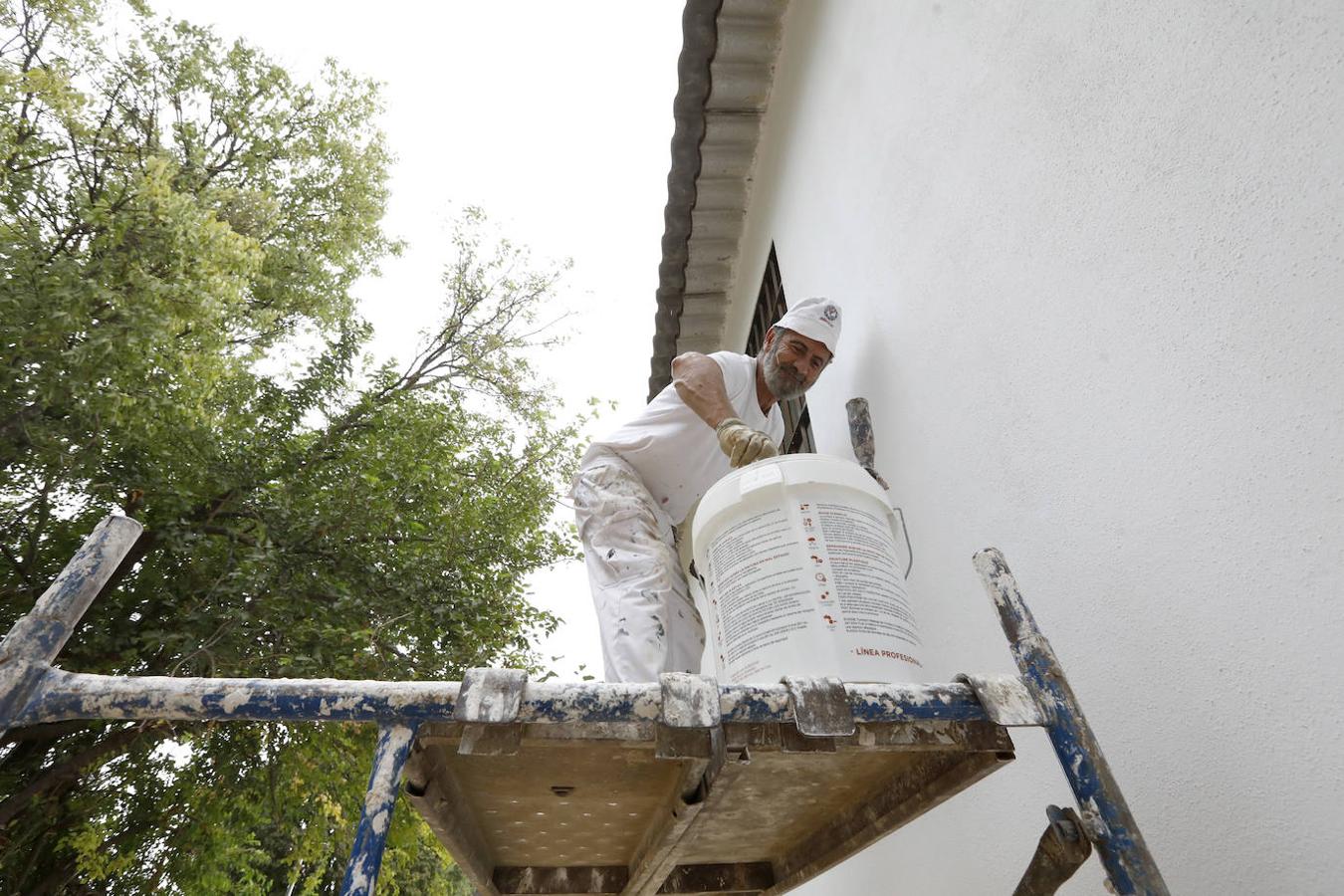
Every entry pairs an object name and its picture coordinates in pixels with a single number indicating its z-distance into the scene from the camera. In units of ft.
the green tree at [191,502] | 18.62
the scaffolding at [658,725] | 3.59
